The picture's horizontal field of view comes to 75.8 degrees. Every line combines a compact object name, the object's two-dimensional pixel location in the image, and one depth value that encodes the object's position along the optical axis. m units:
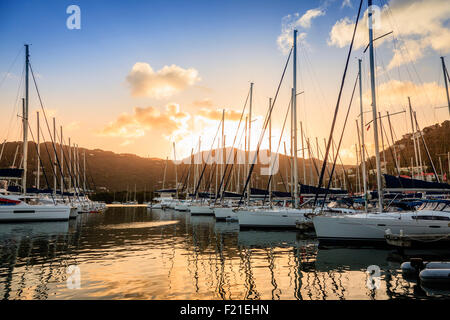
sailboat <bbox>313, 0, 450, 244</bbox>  18.20
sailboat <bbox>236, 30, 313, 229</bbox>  28.27
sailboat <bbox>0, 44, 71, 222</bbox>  33.19
